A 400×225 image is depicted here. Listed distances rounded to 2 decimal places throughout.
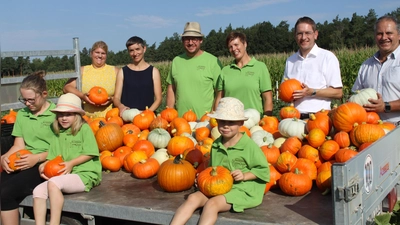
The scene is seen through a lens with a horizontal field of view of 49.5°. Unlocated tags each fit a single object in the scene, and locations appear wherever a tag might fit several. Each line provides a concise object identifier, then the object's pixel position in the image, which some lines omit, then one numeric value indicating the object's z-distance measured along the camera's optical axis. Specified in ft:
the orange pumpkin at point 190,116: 18.90
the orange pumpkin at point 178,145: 15.79
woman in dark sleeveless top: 19.84
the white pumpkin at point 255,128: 16.13
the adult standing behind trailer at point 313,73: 16.49
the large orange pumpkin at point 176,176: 13.08
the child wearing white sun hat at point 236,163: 11.28
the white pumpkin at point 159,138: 16.92
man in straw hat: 19.58
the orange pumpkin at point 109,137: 16.76
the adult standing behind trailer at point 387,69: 15.17
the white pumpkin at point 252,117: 16.89
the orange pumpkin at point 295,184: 12.23
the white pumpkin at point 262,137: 15.26
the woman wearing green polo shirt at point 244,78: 17.76
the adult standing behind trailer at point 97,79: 20.25
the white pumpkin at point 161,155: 15.80
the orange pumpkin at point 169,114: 18.56
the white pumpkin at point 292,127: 14.94
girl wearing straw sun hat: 13.37
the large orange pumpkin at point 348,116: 13.76
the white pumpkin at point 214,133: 16.08
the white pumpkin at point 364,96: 14.83
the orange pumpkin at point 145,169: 14.84
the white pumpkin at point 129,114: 18.99
